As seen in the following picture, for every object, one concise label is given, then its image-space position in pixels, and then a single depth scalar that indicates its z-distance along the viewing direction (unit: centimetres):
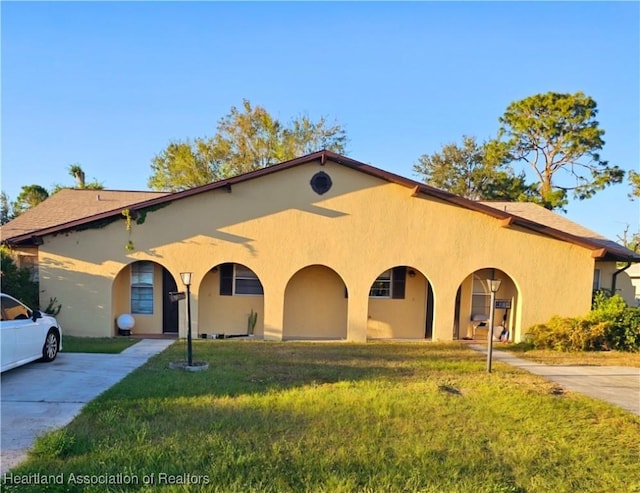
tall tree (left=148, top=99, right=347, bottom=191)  3092
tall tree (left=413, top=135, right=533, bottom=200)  3167
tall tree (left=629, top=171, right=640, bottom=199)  2062
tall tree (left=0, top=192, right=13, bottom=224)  3749
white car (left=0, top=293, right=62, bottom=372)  700
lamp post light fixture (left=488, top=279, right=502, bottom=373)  847
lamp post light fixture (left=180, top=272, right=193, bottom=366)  817
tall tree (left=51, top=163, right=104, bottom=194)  2803
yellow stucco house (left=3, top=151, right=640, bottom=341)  1167
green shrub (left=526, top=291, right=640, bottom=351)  1152
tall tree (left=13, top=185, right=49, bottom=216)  2795
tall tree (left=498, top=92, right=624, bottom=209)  2845
